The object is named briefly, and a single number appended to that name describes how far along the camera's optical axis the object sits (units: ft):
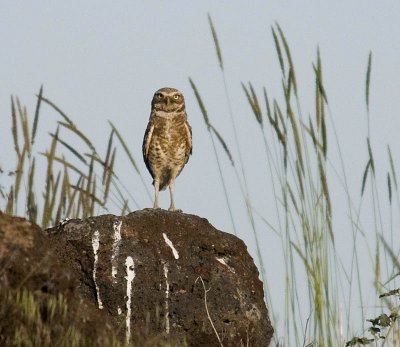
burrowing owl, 48.73
